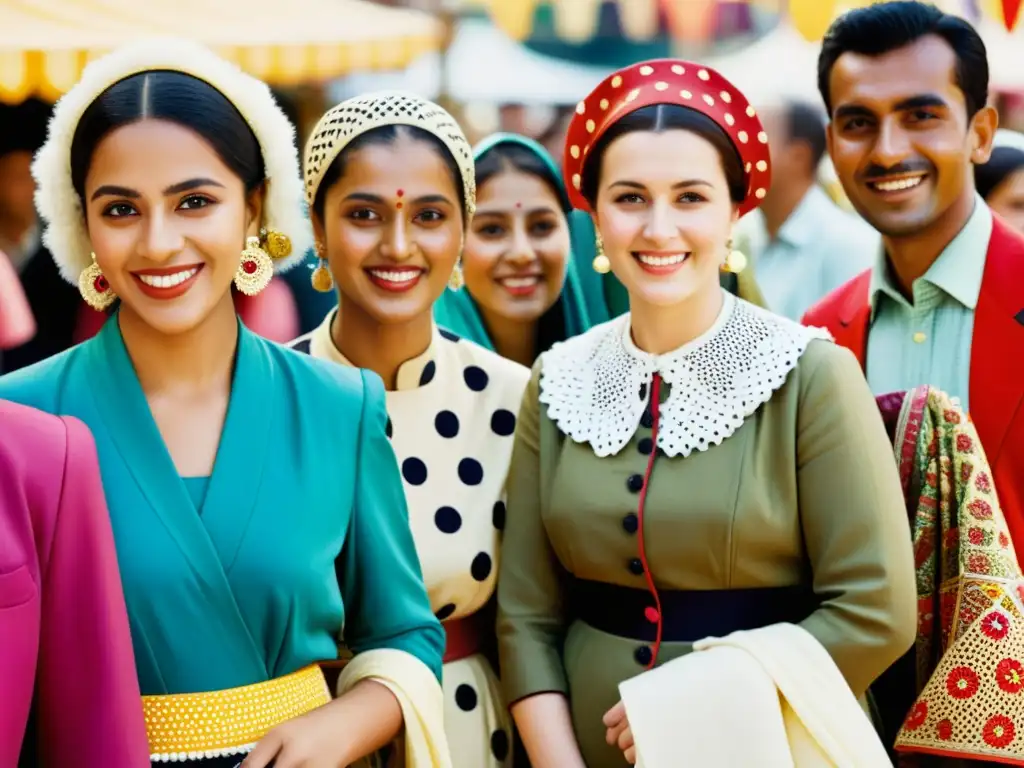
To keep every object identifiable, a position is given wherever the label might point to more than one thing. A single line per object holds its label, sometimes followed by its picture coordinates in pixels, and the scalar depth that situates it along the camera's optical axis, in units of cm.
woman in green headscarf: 345
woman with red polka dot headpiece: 236
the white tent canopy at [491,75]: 671
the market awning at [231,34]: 507
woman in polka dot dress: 273
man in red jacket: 297
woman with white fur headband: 207
